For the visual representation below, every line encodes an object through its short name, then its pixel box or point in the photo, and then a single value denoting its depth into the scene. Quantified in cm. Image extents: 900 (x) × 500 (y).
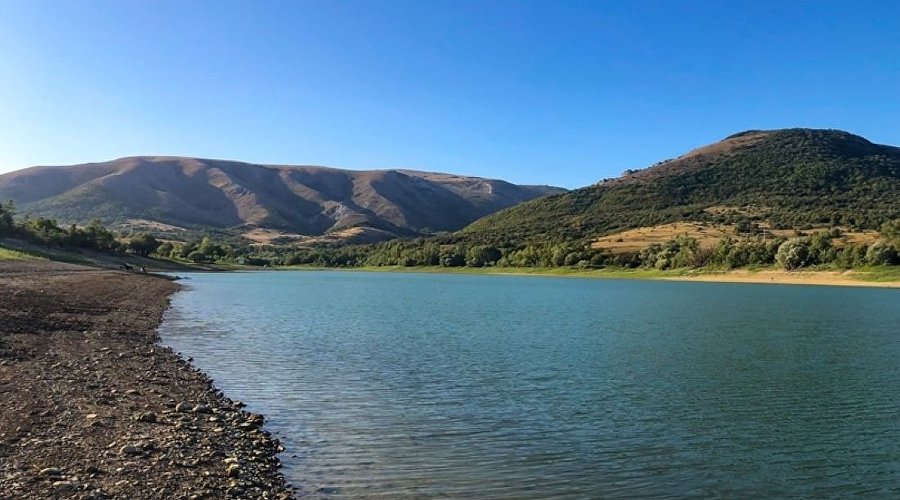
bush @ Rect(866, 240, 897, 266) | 10256
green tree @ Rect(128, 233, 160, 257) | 15225
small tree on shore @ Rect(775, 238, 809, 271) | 11288
